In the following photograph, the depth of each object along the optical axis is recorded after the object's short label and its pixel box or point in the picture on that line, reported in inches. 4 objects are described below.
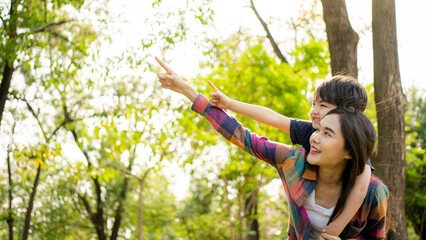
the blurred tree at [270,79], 272.7
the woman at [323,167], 77.4
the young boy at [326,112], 78.7
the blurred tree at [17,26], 211.5
